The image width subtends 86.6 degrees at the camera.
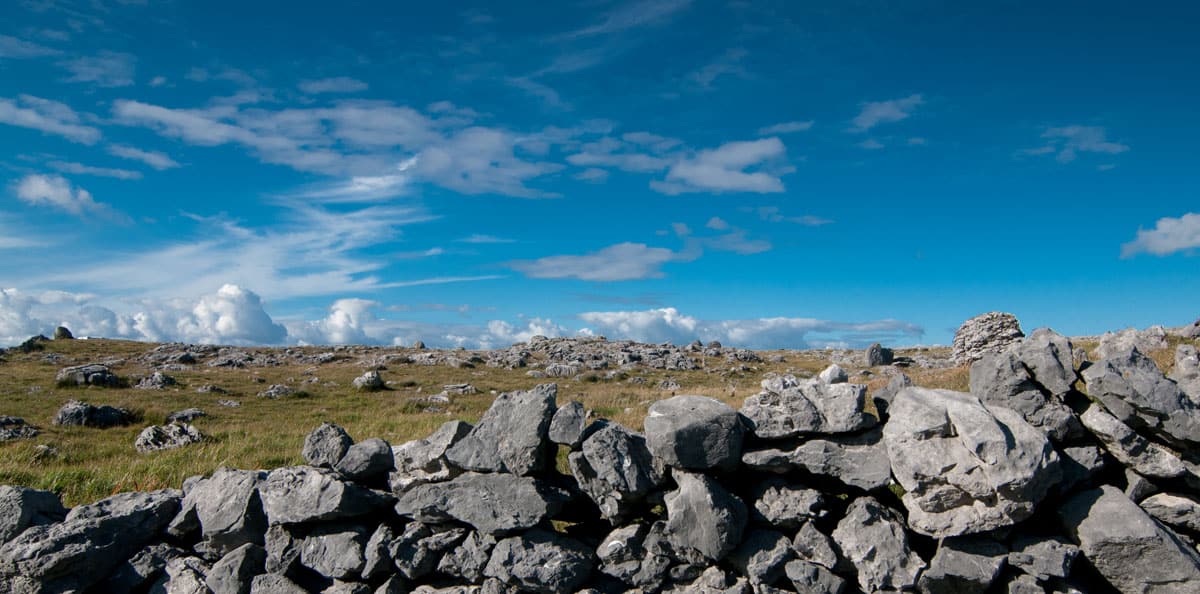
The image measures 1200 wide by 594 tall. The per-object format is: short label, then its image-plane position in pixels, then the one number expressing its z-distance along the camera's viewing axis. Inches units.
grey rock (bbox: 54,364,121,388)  1193.0
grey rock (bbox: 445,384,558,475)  304.7
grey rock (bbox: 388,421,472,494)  327.9
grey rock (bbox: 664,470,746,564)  278.2
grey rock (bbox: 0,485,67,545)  327.0
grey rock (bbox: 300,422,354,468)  339.9
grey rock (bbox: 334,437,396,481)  330.3
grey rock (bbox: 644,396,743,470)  284.5
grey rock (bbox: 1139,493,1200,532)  272.8
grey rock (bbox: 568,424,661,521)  290.2
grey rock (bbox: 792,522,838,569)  278.7
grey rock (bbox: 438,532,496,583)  303.3
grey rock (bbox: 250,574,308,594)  317.4
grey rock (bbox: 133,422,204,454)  642.2
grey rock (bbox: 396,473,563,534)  293.3
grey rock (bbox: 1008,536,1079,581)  261.0
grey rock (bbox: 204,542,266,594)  321.4
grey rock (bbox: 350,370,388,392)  1266.0
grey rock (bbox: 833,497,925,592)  270.1
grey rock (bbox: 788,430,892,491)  279.4
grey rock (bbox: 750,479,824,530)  286.7
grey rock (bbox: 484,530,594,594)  290.4
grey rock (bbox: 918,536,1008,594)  261.3
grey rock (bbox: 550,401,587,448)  302.5
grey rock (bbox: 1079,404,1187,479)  275.6
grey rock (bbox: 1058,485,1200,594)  250.5
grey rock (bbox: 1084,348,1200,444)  267.4
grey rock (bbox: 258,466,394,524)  315.9
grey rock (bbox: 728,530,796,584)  279.6
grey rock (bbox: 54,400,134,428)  783.1
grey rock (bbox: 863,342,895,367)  1635.1
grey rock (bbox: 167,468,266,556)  335.9
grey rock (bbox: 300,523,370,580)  312.0
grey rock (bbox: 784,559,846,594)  275.1
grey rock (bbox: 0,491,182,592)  309.4
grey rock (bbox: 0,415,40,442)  684.7
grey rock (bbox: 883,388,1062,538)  250.1
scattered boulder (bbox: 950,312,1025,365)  873.5
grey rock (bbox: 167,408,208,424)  830.5
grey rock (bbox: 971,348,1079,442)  285.7
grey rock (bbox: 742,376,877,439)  290.5
